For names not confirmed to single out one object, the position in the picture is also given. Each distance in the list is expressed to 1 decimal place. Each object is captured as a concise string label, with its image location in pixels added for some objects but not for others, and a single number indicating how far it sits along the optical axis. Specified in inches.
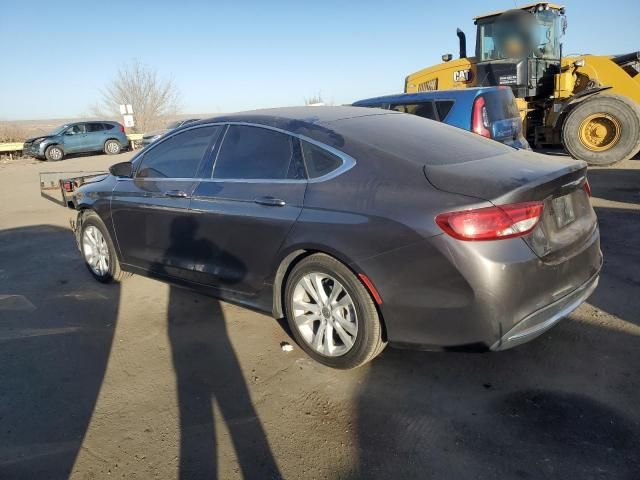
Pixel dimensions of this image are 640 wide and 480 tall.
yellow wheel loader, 405.4
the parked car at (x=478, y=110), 257.0
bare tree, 1691.7
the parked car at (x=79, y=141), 881.5
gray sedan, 101.6
